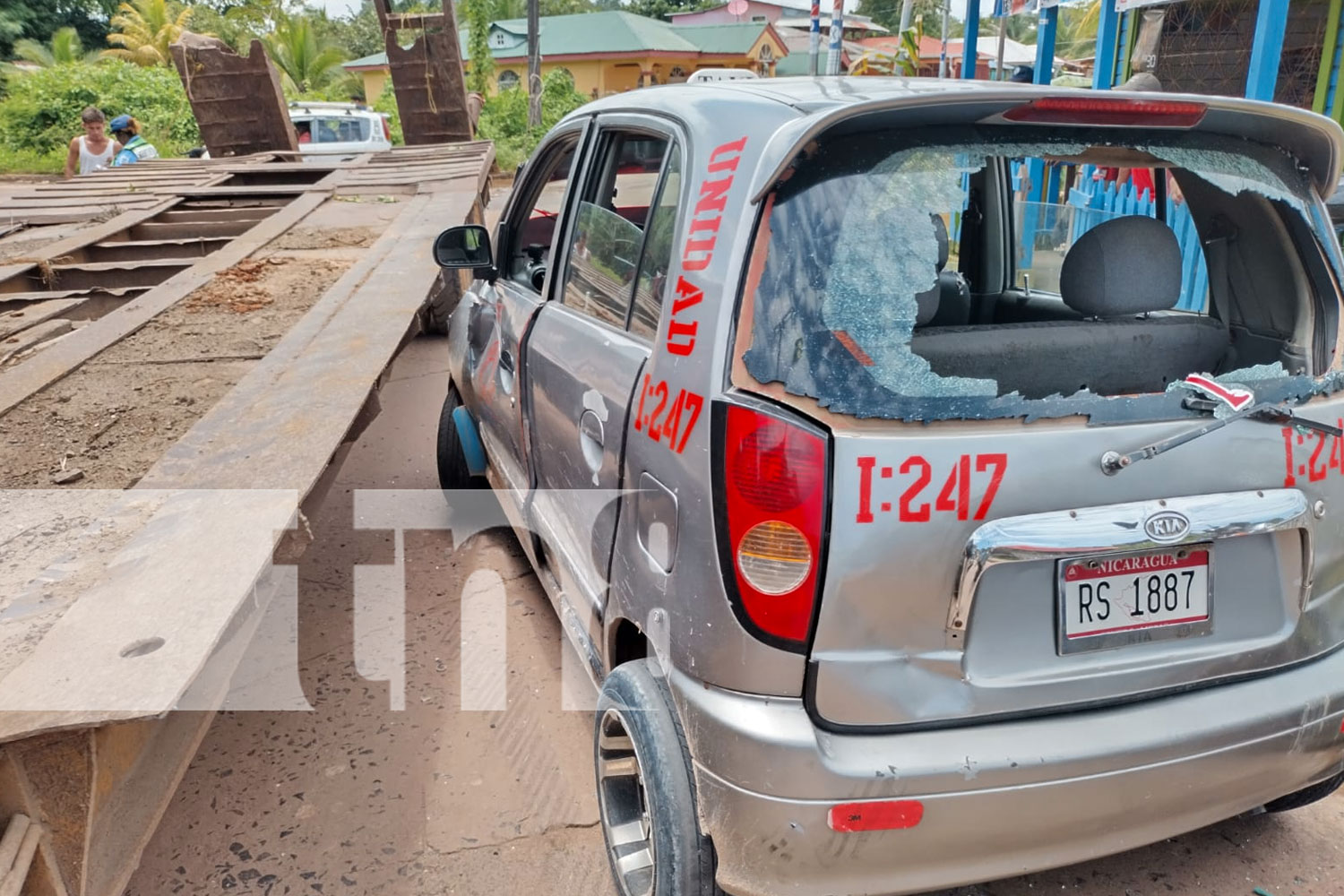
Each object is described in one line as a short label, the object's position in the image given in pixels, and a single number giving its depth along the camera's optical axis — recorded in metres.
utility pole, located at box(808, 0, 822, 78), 12.42
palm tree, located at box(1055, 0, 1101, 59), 19.52
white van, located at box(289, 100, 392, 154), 14.60
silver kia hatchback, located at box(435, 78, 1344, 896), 1.66
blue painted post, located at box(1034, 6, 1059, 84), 8.52
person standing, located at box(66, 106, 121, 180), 9.57
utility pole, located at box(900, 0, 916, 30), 12.49
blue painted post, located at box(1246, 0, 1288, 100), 4.93
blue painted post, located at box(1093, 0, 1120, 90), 8.11
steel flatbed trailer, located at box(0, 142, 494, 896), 1.64
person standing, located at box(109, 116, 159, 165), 9.68
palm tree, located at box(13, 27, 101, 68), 30.45
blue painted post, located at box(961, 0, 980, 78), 9.19
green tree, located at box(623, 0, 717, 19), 53.69
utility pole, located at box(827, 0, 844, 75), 10.88
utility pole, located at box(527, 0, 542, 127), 23.30
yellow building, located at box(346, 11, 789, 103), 35.22
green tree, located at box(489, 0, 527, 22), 40.08
